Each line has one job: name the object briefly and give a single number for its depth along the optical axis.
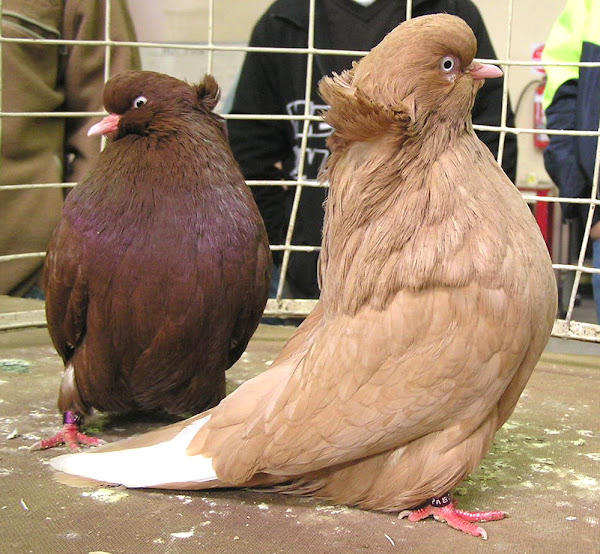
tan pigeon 0.51
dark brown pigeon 0.63
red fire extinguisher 1.65
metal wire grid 0.84
